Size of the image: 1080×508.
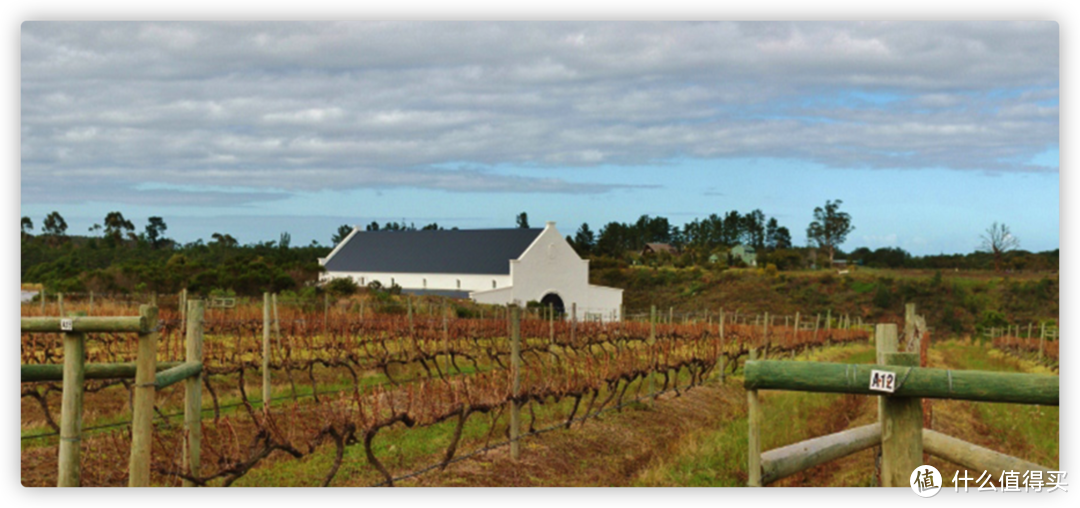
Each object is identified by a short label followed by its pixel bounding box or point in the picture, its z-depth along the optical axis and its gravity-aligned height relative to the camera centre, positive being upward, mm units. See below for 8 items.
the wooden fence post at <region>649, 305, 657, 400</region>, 13107 -1248
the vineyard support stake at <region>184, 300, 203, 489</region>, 6648 -1203
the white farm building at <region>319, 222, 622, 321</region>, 48031 -384
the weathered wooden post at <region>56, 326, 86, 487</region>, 5402 -904
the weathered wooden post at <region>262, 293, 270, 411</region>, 11532 -1226
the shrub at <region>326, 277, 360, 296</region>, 39281 -1181
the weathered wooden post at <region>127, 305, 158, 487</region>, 5562 -892
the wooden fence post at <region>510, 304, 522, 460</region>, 8992 -1482
